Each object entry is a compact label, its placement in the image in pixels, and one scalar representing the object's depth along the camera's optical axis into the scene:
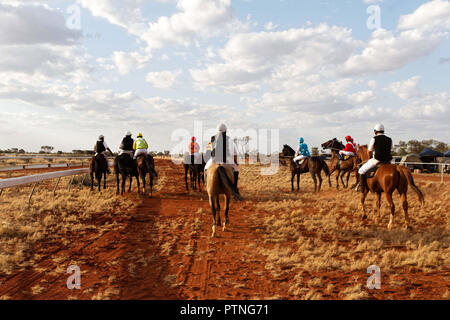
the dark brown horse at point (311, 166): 16.98
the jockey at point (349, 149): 17.52
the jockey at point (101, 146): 15.10
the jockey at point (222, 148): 8.70
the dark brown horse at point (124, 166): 14.09
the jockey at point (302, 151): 17.46
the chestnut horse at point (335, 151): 19.12
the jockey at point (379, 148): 9.04
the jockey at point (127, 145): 14.65
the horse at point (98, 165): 14.90
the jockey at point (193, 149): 16.55
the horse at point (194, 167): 16.61
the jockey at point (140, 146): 14.96
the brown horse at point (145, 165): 14.23
